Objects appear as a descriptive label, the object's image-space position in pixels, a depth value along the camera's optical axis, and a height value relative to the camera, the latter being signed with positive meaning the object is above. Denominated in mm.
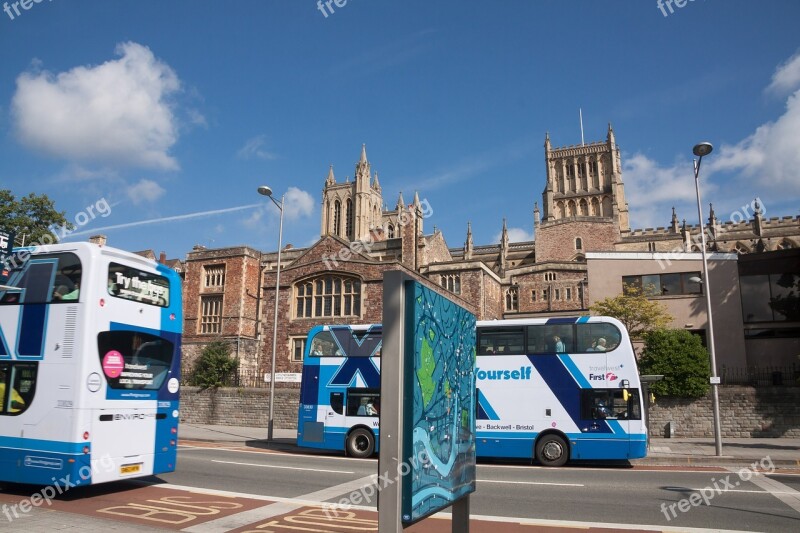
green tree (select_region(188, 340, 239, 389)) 30250 +345
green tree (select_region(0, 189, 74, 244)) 31641 +8898
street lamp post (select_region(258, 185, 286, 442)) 21484 +1965
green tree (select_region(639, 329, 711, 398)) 23141 +326
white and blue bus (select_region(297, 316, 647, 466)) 15484 -511
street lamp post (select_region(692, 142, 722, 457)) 16766 +270
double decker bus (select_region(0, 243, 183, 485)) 9531 +120
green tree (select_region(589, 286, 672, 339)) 28078 +3207
